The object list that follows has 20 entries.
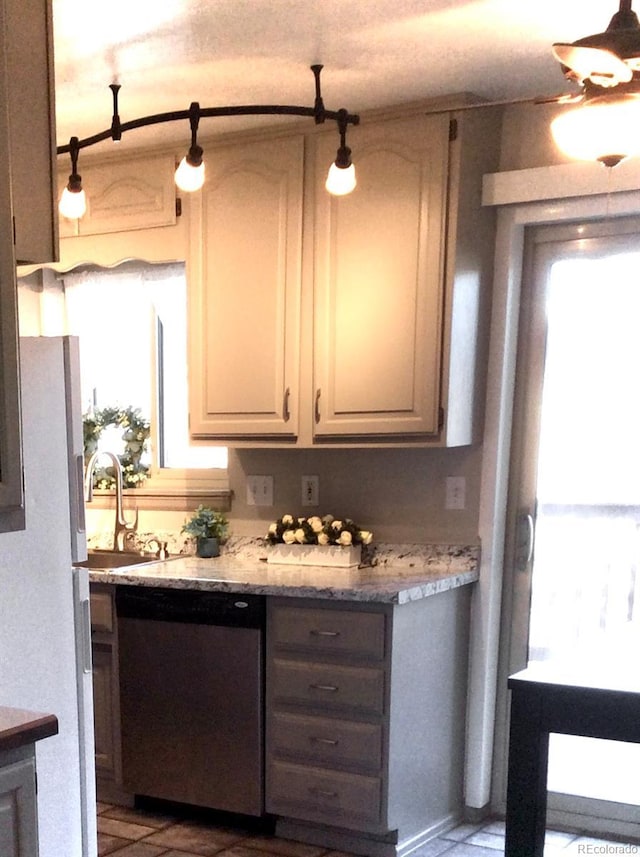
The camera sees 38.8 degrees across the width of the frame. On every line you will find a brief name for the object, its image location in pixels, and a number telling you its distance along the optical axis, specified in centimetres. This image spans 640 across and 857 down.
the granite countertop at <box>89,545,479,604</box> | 296
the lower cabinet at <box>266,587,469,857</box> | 293
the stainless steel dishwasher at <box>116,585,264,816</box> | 312
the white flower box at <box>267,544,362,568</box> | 339
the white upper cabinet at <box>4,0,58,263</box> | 191
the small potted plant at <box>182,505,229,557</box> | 369
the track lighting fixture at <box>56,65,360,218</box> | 280
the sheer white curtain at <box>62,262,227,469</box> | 405
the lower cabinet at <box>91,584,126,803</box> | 335
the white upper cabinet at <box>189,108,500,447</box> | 314
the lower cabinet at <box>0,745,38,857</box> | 174
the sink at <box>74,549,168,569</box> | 381
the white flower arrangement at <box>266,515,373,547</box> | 341
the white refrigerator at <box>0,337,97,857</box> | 238
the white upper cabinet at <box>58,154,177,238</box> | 372
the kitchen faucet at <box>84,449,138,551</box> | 380
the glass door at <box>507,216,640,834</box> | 318
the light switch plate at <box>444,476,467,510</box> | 340
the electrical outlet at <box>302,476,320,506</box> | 366
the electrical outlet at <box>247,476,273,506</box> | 376
